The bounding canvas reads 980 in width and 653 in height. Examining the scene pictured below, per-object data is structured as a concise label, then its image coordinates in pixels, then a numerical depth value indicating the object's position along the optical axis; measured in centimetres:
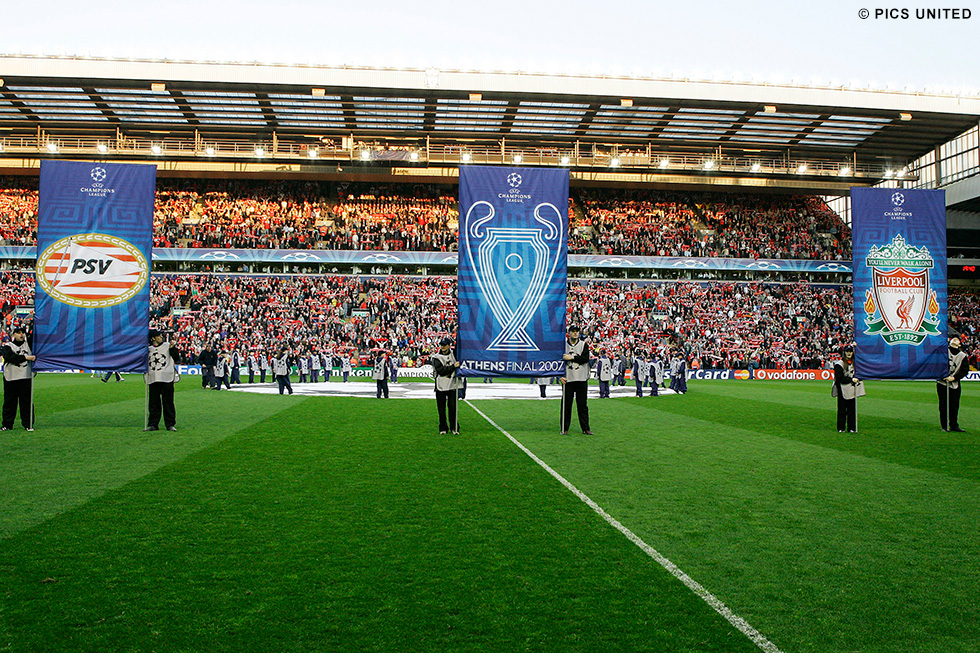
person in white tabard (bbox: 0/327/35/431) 1266
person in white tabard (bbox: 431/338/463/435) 1281
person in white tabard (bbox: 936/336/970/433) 1394
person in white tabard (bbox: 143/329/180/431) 1296
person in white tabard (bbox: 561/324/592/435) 1279
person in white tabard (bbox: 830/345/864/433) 1401
